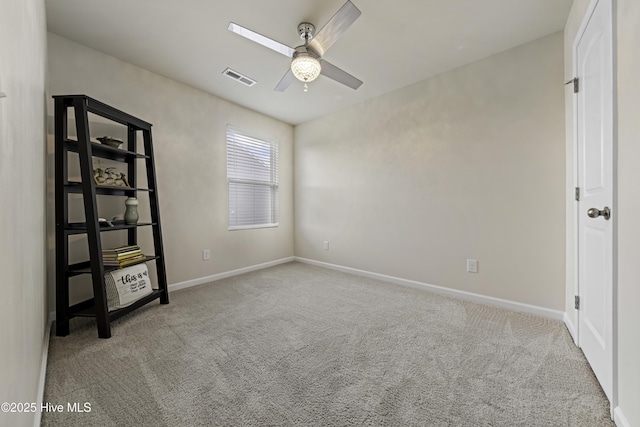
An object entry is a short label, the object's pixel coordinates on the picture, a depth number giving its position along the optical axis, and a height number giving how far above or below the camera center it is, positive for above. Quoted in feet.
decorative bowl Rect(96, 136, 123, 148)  7.45 +2.06
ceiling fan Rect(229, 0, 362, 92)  5.64 +3.93
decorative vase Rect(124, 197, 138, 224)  8.04 +0.05
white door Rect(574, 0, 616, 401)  4.39 +0.18
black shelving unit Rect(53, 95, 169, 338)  6.43 -0.05
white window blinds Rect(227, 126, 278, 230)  12.33 +1.43
